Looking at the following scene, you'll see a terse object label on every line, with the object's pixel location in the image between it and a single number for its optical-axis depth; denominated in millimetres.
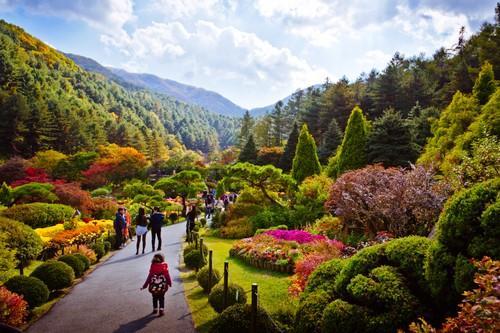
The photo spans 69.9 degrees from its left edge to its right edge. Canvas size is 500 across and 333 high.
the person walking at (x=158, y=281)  7891
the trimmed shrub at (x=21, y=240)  10609
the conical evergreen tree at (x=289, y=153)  45688
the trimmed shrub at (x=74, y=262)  10922
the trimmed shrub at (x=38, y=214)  18977
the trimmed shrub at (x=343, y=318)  4703
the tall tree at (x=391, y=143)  24609
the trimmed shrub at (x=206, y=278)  9447
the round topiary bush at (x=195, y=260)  11906
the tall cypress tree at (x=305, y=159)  29062
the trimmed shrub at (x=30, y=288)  8023
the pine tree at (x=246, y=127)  81206
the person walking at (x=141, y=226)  14562
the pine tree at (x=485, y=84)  21438
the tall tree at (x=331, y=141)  39500
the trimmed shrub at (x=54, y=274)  9246
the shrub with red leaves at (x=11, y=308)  6909
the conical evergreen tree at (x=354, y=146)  24016
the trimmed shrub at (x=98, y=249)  14083
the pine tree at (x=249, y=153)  51281
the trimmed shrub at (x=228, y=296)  7535
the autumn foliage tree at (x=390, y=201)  11336
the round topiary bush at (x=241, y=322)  5582
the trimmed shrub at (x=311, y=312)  5203
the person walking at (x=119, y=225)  15602
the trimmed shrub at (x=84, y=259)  11562
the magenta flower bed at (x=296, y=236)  14008
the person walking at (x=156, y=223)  14953
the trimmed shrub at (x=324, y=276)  5898
